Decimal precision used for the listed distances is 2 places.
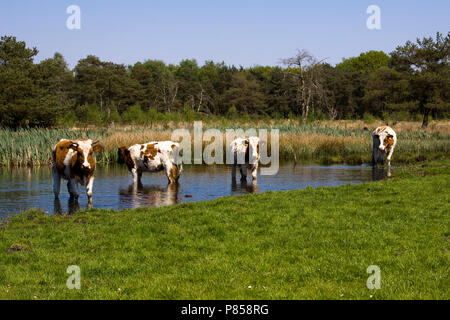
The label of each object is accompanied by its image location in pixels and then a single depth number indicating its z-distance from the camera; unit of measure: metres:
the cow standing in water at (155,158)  19.08
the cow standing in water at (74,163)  14.70
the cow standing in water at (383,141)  24.59
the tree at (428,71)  48.71
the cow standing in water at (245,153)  19.64
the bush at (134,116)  48.47
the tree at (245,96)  75.19
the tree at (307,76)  50.94
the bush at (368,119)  53.75
